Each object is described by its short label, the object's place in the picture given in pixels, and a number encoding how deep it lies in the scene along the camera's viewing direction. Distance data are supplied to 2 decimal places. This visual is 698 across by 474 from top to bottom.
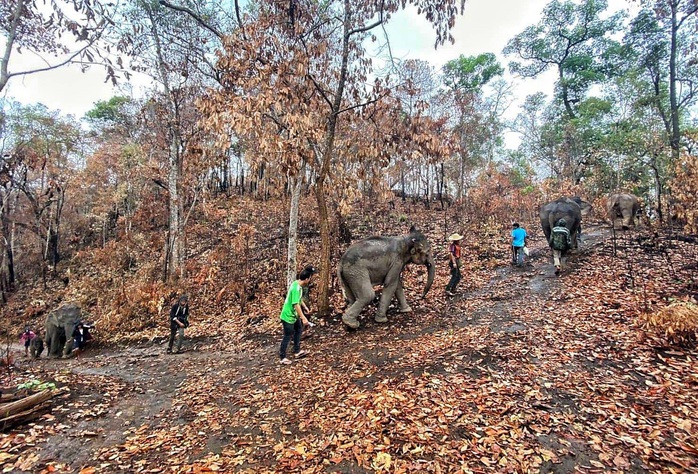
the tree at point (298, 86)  7.43
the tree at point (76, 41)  6.14
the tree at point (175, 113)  13.67
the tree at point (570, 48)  23.47
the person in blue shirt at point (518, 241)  11.77
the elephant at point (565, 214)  11.27
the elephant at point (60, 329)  11.31
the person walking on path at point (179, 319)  9.44
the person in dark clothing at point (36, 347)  11.69
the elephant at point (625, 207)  13.56
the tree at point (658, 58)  17.64
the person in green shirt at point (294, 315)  6.76
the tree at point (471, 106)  23.94
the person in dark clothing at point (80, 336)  11.46
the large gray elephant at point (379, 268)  8.33
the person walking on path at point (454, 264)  9.69
